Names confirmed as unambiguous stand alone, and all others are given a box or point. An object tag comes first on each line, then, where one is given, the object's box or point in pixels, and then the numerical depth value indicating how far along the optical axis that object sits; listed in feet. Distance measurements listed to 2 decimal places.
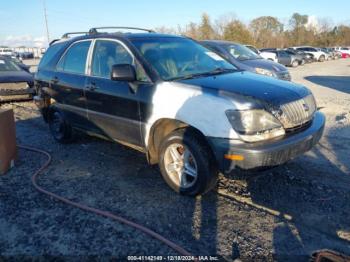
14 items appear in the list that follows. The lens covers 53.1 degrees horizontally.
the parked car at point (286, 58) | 93.35
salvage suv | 11.24
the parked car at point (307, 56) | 107.82
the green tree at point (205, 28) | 176.88
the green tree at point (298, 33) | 232.94
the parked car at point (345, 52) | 161.60
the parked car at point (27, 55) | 209.09
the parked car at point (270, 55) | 90.94
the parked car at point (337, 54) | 147.97
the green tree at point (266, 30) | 211.41
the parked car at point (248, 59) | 32.27
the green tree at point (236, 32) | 168.14
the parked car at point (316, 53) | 122.28
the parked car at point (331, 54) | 139.64
